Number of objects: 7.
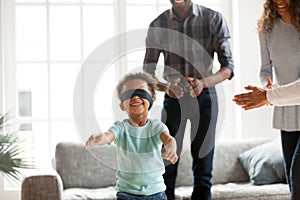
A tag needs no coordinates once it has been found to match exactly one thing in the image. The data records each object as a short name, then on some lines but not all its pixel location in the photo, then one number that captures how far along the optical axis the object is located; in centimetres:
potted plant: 369
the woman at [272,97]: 251
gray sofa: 353
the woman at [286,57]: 263
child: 245
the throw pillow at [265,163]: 378
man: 303
